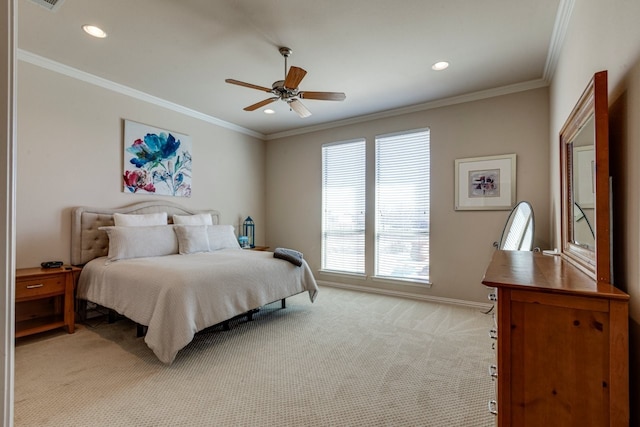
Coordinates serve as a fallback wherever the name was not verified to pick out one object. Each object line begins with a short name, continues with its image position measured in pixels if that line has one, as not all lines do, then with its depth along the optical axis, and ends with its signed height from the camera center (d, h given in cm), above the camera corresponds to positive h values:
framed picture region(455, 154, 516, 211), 365 +43
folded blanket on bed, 349 -45
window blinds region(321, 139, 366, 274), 484 +18
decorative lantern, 534 -23
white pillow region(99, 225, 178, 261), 324 -29
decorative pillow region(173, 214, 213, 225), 410 -4
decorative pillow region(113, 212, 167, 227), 352 -3
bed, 237 -53
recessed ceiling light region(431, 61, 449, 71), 309 +158
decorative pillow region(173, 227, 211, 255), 378 -29
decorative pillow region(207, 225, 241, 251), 414 -30
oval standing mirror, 295 -13
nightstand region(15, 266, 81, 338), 269 -84
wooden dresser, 100 -49
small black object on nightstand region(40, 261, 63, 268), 297 -48
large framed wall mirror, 123 +17
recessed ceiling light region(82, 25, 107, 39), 252 +158
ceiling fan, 260 +119
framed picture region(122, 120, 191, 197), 382 +75
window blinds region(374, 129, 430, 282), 426 +17
